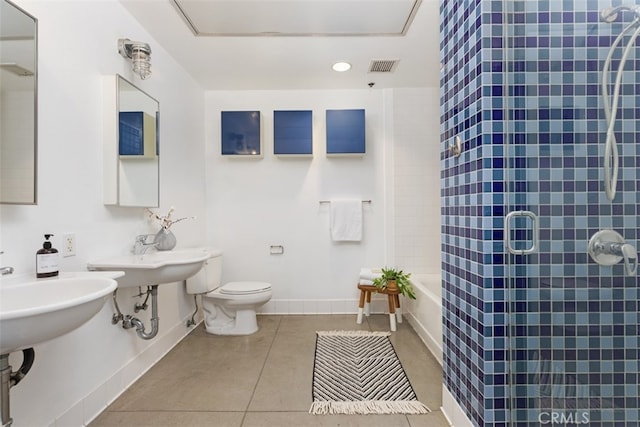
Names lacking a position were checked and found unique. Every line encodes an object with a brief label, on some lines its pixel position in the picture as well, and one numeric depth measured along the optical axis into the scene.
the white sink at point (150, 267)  1.66
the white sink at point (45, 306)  0.93
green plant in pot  2.86
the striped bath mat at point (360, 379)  1.74
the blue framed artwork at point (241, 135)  3.23
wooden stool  2.85
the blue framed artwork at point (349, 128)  3.20
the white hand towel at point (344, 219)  3.26
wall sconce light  1.93
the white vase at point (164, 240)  2.19
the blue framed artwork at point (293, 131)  3.21
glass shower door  1.17
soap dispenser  1.31
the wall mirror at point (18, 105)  1.20
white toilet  2.72
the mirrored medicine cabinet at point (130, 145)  1.80
